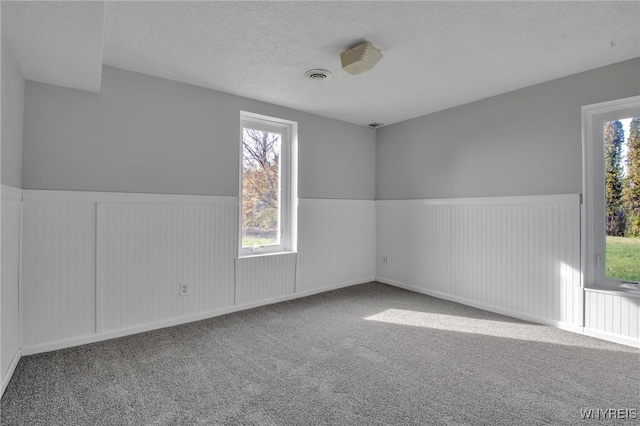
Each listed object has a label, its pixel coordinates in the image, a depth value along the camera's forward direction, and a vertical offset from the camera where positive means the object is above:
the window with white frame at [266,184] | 3.69 +0.37
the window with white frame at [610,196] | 2.76 +0.19
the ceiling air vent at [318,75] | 2.88 +1.28
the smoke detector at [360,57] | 2.36 +1.20
